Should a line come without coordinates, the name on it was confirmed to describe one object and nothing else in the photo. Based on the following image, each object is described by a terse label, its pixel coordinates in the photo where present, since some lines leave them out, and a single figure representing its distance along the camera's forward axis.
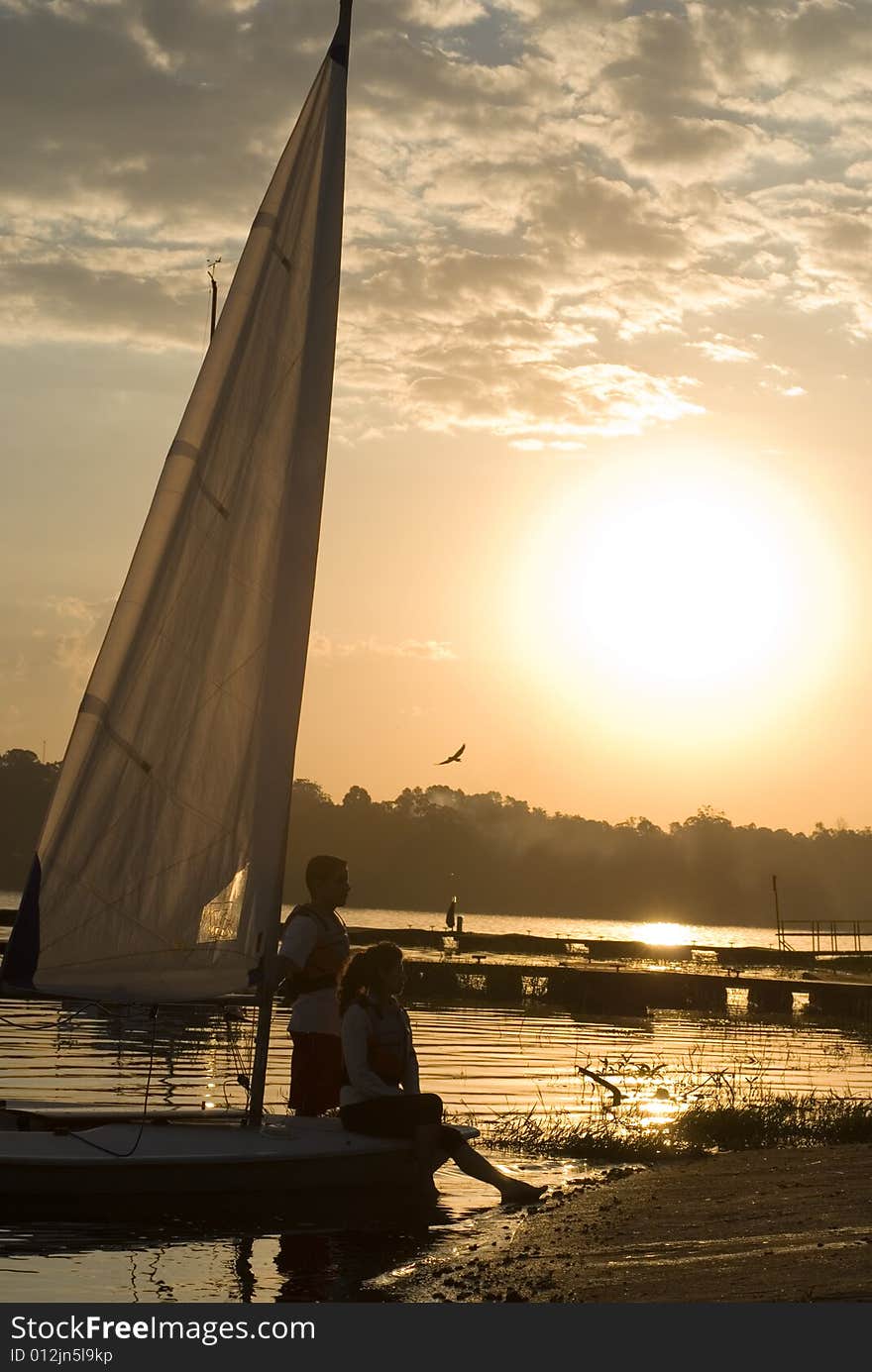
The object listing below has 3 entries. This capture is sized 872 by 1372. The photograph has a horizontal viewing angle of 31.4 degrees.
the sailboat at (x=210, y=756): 11.10
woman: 11.41
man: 11.24
